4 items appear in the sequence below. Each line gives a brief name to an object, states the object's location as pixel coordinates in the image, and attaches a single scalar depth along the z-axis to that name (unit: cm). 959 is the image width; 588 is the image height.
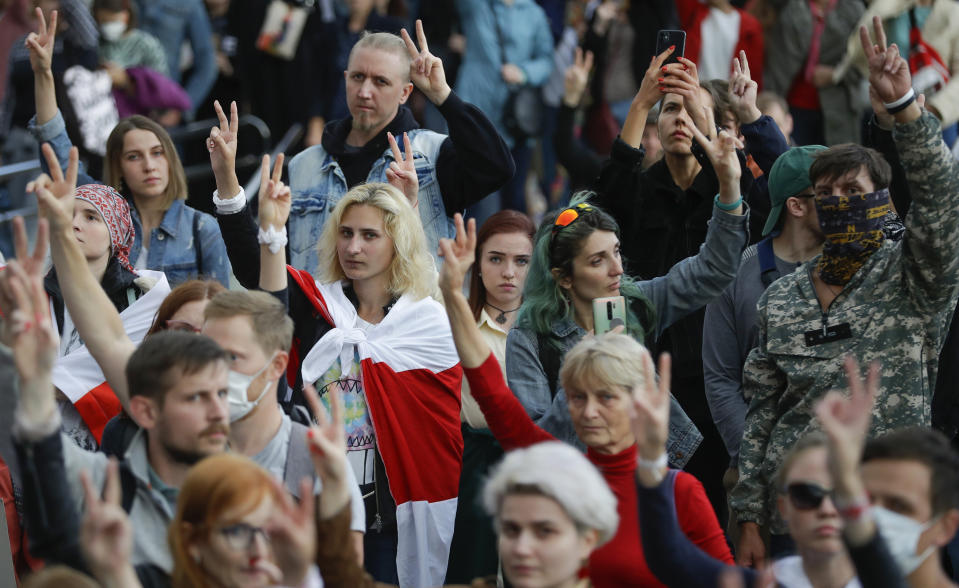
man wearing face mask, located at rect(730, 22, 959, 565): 887
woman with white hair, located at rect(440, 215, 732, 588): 800
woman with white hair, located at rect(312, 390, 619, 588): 703
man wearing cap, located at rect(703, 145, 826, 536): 1090
